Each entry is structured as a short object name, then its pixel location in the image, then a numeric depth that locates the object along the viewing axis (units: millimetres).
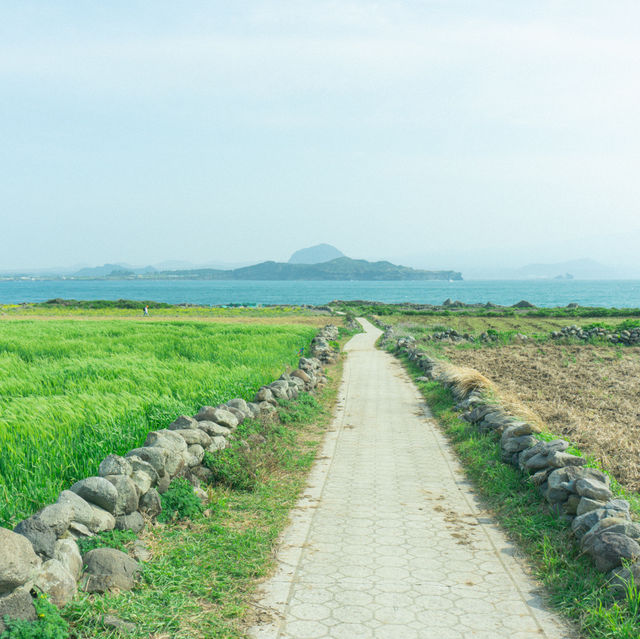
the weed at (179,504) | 6492
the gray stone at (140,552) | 5328
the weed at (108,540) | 5105
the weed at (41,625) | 3693
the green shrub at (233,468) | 7652
